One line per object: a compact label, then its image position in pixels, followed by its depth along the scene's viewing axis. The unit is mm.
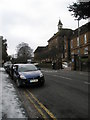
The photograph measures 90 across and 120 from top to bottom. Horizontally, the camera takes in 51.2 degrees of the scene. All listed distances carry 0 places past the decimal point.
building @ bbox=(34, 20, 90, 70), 18037
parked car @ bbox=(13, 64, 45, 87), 5874
